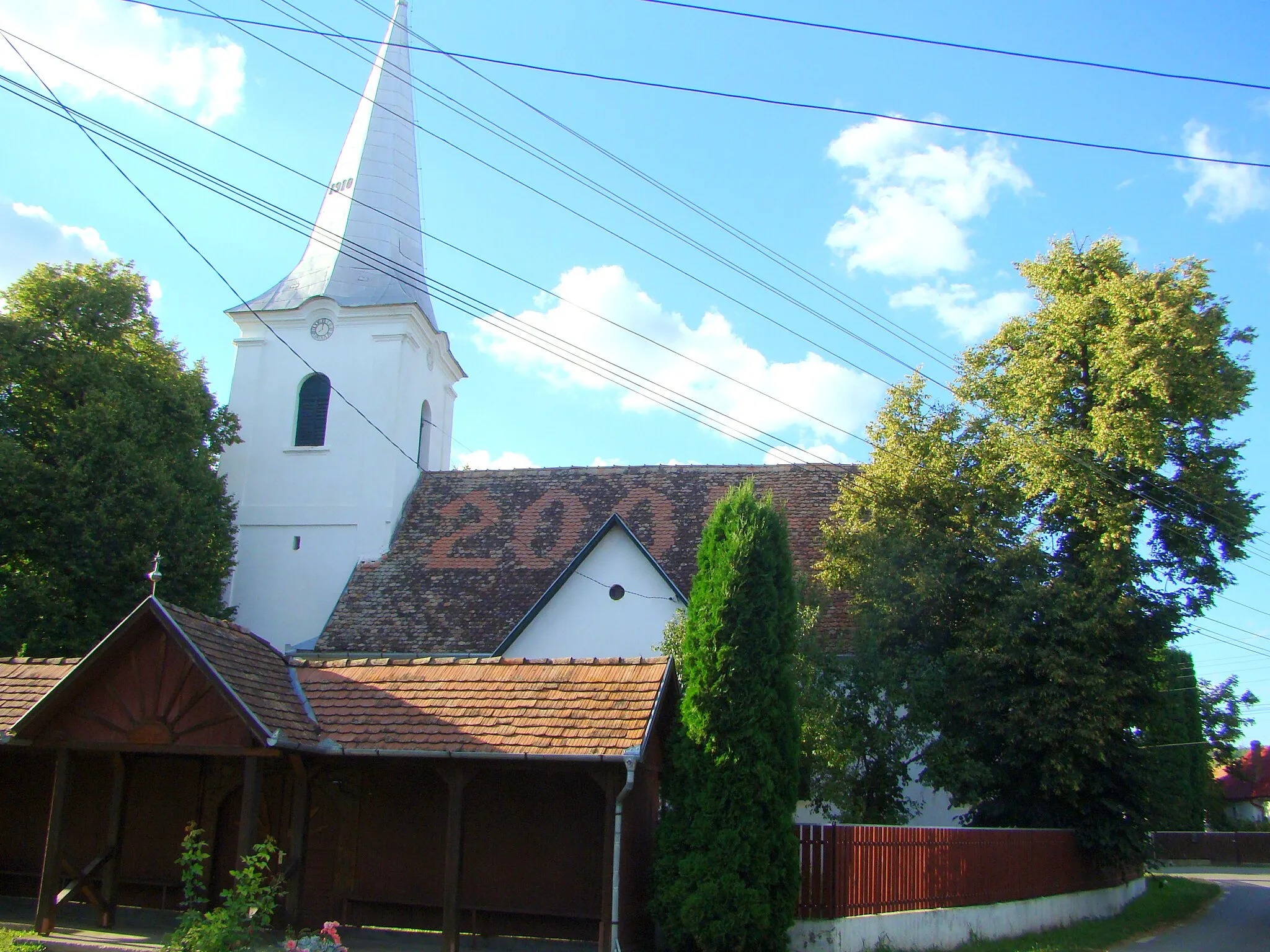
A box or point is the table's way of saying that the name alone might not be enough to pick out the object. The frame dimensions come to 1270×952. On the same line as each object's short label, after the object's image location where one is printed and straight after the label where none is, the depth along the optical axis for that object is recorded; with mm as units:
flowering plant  9203
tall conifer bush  11680
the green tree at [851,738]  16578
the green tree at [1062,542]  18547
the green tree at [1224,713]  20812
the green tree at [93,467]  21125
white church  23500
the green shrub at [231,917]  9094
